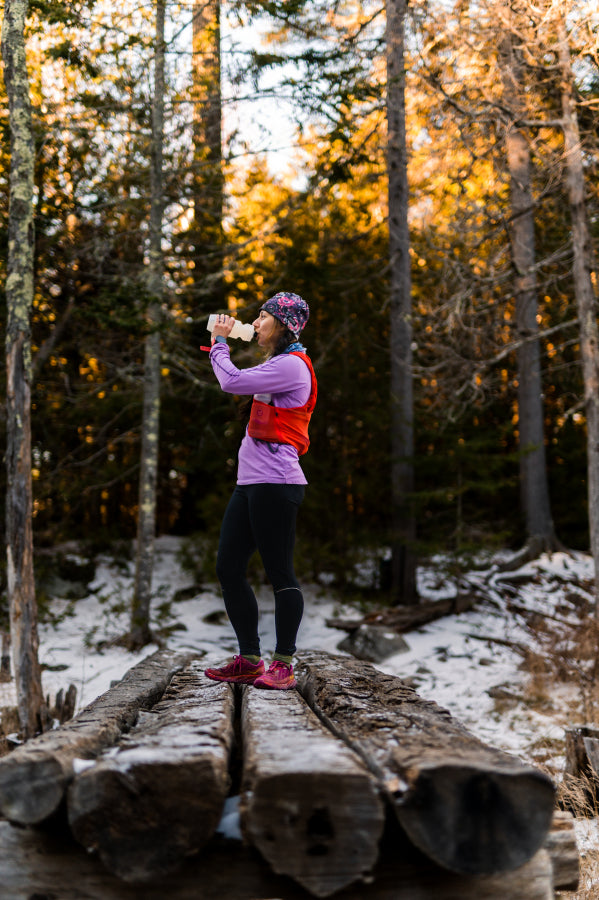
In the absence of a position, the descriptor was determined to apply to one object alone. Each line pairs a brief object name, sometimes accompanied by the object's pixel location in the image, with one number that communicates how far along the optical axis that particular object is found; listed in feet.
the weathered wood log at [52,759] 6.93
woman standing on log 12.32
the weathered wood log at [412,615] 36.94
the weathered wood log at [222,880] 7.00
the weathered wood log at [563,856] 7.75
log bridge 6.46
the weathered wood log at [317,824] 6.46
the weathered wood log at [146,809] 6.64
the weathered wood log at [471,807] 6.43
